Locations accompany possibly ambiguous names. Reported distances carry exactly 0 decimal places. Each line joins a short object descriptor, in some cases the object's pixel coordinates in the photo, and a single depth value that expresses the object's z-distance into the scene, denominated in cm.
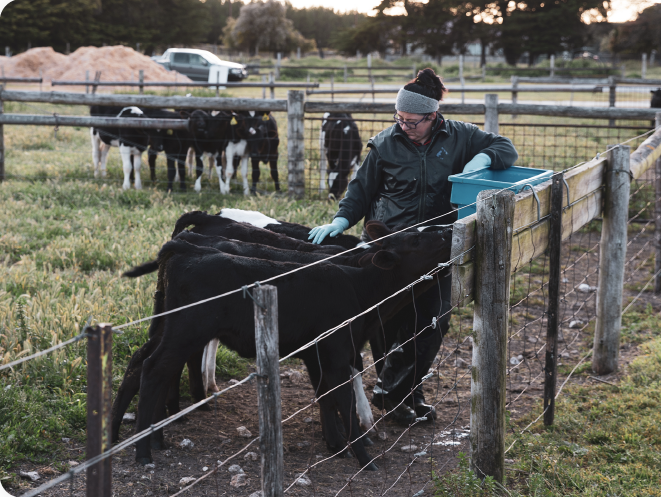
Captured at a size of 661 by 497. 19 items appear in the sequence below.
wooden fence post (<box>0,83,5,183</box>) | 1153
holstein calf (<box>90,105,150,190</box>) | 1173
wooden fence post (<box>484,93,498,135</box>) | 938
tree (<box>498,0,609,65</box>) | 5684
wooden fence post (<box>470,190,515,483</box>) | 344
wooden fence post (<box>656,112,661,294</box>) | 754
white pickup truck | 3791
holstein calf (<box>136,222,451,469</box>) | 389
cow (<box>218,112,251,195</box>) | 1188
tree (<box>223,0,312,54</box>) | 6662
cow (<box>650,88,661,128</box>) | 1488
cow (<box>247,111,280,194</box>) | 1188
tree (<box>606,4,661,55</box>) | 5259
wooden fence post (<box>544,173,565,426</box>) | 432
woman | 454
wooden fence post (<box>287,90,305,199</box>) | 1008
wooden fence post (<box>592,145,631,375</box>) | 545
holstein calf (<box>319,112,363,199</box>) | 1141
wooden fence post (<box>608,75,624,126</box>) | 1929
